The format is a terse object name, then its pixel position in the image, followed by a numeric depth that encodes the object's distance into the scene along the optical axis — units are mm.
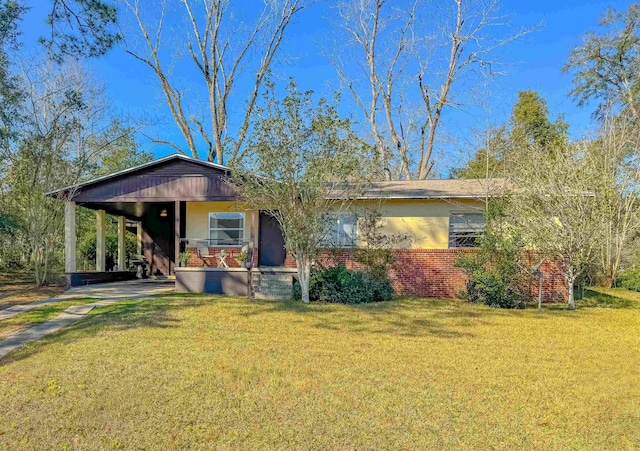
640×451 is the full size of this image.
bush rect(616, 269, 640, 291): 14945
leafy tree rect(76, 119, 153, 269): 16609
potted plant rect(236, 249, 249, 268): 12655
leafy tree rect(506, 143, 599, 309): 9633
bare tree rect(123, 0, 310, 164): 24000
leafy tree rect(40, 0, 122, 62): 7891
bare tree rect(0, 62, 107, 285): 12562
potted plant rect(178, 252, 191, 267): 12109
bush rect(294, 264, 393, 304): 10328
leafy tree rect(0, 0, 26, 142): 9094
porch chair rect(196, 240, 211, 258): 14203
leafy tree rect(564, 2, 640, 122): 21625
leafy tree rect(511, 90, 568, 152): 23562
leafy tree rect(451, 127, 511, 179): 15594
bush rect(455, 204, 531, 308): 10242
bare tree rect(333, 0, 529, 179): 24156
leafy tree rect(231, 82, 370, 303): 9586
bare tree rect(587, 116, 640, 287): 14977
